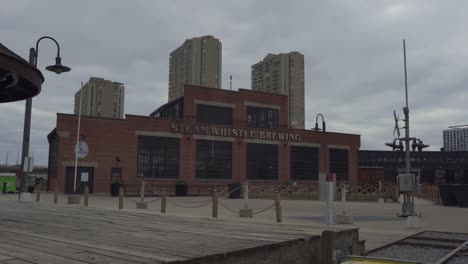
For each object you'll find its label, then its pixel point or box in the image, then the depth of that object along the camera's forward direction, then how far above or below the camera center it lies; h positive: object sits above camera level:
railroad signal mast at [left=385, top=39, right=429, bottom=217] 19.45 +0.38
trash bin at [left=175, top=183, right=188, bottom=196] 41.22 -0.75
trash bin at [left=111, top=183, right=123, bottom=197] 37.72 -0.79
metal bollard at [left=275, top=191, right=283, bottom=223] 15.51 -0.93
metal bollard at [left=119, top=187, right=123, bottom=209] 21.68 -0.92
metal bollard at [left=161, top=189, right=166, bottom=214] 19.96 -1.06
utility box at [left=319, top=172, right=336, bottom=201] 14.70 -0.12
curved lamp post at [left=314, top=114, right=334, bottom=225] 14.19 -0.27
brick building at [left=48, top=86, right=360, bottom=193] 38.72 +3.32
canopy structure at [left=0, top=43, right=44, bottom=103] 8.25 +1.90
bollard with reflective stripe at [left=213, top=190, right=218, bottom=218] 17.53 -0.95
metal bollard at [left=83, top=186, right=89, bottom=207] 21.95 -1.00
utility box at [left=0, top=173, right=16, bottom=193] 39.33 -0.50
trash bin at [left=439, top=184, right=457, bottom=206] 32.85 -0.59
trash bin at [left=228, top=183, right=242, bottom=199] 39.56 -0.85
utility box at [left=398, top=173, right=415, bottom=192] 19.39 +0.12
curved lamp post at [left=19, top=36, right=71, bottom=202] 21.41 +2.00
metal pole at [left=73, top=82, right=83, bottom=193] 36.06 +2.46
